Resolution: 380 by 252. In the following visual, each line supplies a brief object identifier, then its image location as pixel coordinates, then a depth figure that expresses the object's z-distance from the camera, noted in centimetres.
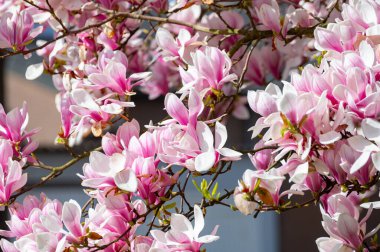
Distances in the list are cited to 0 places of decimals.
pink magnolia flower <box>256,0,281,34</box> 289
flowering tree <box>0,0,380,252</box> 249
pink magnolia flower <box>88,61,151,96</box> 272
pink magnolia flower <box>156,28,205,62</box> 282
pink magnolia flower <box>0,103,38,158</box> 277
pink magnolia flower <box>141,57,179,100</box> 351
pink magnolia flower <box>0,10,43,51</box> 288
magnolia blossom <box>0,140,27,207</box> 269
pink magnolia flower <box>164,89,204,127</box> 255
